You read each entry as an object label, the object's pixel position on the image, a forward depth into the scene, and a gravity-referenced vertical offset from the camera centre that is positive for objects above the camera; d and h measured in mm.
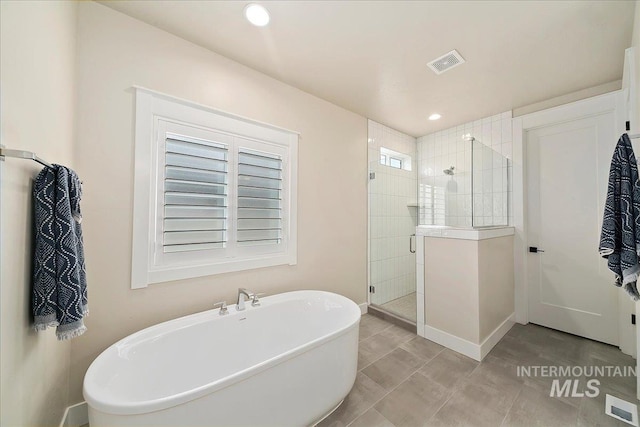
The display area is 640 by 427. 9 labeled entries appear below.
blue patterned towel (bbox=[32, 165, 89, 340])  948 -189
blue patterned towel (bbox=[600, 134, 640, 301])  1168 -2
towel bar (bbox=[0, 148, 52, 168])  745 +204
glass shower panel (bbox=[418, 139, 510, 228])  2618 +349
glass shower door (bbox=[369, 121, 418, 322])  3178 -42
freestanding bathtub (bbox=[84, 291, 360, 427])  986 -857
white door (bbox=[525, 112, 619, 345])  2342 -75
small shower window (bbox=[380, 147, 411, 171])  3399 +916
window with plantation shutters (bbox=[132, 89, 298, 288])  1623 +199
